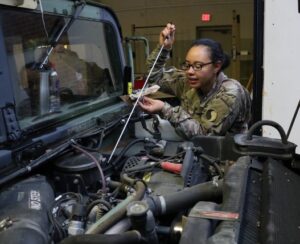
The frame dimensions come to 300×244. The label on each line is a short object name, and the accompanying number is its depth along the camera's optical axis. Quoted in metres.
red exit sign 8.54
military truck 1.12
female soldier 2.28
